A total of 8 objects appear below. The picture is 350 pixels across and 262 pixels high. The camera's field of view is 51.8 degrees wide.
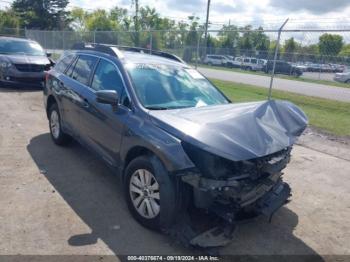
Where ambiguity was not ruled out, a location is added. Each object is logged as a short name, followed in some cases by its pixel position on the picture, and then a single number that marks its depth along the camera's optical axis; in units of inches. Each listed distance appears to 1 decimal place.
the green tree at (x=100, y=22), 2409.7
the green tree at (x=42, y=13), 2237.9
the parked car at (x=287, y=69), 743.7
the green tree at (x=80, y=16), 2854.3
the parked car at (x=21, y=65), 441.4
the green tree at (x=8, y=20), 2016.5
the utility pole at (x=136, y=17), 1993.1
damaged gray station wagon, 126.9
